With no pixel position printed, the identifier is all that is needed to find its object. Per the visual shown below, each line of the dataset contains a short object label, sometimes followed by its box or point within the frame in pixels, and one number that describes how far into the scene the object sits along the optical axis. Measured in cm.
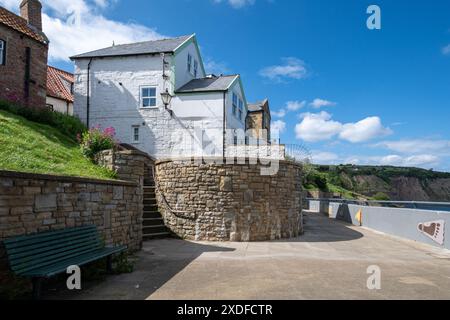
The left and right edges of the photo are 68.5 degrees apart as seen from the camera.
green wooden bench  430
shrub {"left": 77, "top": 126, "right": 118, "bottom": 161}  1021
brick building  1559
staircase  1074
